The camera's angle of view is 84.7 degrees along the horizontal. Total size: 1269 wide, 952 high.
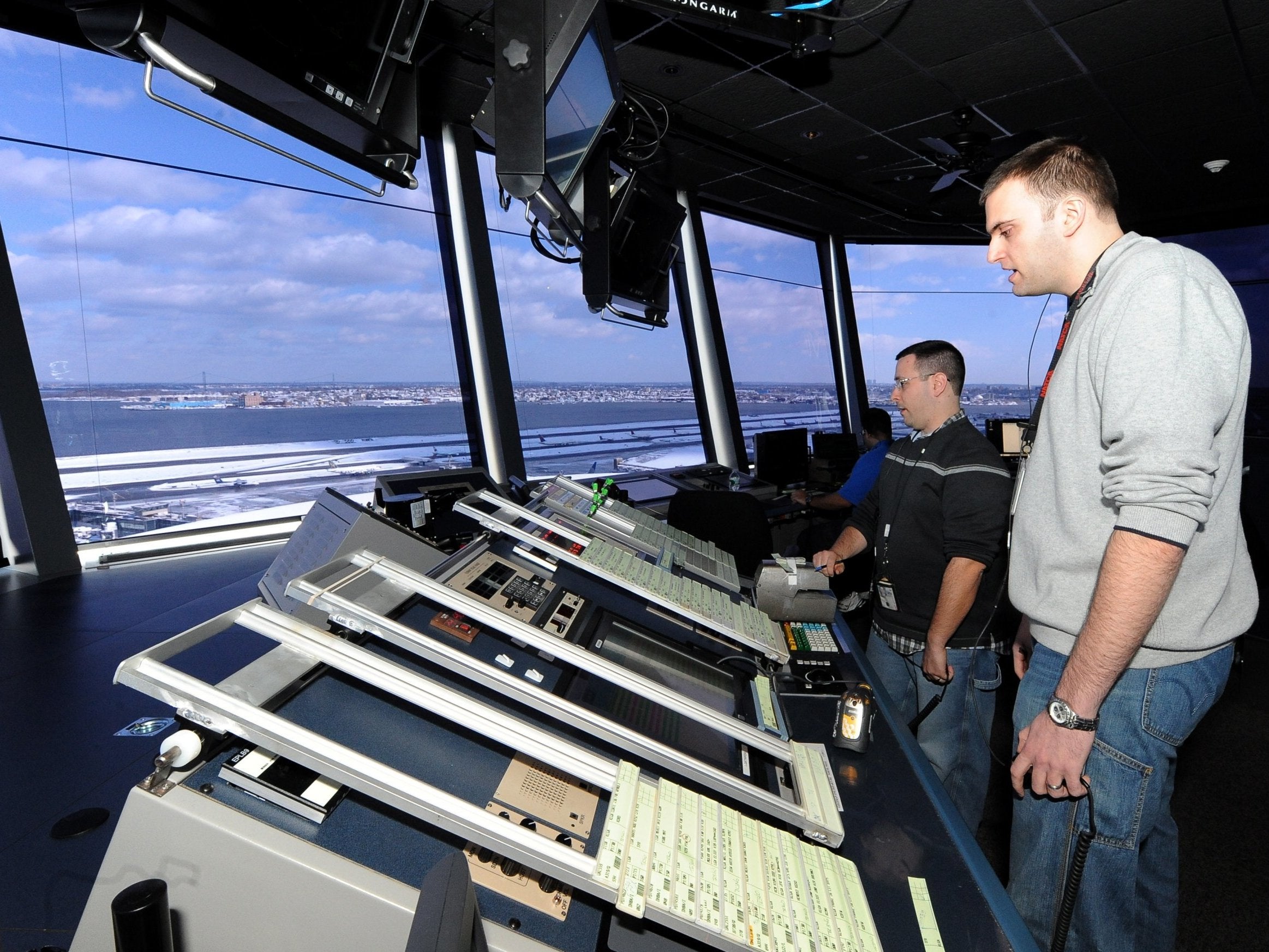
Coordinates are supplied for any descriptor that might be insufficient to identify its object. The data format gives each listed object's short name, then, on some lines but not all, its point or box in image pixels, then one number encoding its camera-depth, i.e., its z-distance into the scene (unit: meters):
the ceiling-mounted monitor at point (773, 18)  2.47
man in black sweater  1.96
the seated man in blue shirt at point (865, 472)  3.81
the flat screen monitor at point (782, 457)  5.61
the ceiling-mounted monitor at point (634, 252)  2.71
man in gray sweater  1.04
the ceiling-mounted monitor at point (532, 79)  1.54
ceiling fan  4.36
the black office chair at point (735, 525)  3.56
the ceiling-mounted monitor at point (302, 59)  1.08
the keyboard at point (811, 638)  1.85
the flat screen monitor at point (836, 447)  6.29
